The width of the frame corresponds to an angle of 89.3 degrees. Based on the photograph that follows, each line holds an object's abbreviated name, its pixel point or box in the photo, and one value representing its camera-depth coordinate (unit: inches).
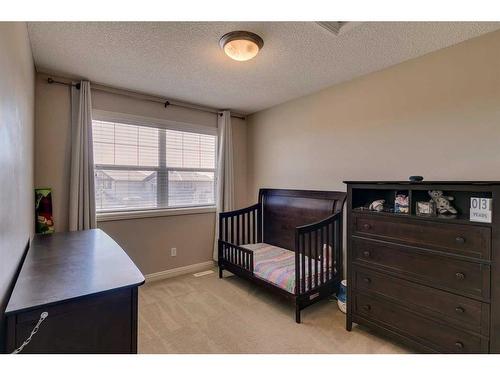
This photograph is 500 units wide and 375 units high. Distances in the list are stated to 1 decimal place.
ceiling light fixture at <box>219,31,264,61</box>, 69.9
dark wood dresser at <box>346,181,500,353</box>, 58.3
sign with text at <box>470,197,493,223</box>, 58.0
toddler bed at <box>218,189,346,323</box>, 91.5
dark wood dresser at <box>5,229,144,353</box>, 37.5
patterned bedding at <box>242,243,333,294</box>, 92.8
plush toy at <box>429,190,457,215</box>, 70.6
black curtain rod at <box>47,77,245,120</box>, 96.6
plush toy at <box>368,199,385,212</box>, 78.3
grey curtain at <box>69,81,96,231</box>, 99.0
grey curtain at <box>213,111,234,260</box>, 140.9
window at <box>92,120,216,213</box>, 113.1
